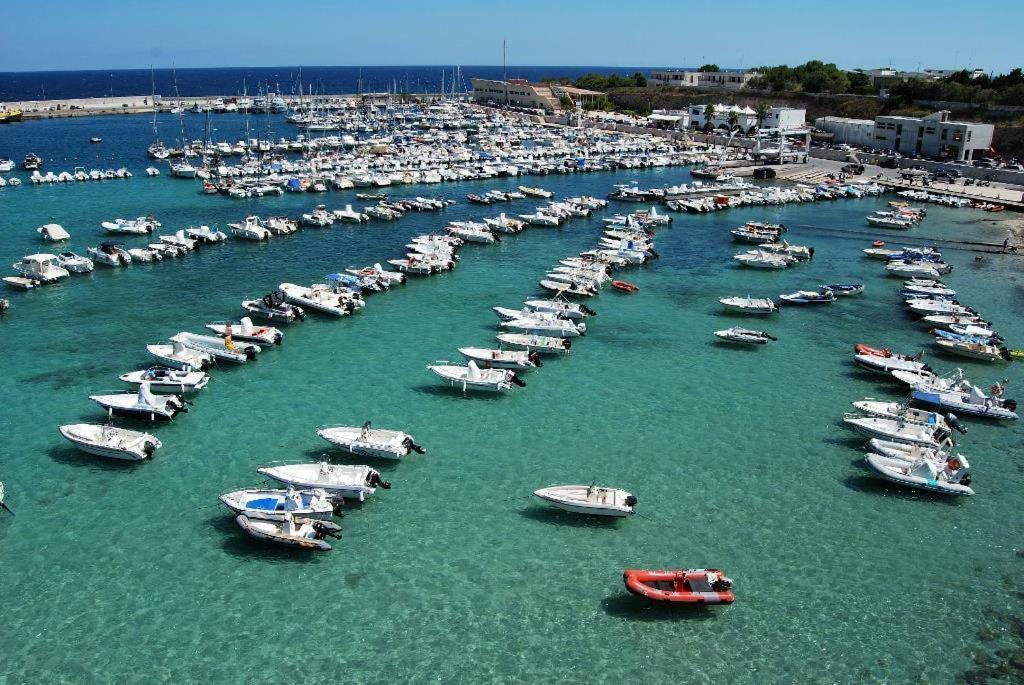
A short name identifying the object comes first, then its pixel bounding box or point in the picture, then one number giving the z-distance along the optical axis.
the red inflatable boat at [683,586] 22.59
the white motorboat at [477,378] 36.19
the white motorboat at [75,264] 54.03
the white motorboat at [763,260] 60.88
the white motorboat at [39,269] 51.25
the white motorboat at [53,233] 62.12
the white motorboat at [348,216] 72.49
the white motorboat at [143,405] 32.06
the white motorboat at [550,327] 43.78
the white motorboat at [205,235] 62.91
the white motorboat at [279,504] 25.52
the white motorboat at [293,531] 24.50
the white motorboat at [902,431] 32.31
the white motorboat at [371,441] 29.62
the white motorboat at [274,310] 44.81
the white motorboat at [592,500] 26.53
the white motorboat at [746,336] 43.53
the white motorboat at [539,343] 41.56
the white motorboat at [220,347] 38.59
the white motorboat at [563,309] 46.22
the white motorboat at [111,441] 29.28
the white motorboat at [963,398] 35.34
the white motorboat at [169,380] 34.66
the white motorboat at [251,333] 40.53
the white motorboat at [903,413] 33.59
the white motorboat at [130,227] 64.75
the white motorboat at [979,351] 42.31
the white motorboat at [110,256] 56.19
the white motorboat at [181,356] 37.03
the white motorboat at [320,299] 46.53
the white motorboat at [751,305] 48.97
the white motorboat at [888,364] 39.09
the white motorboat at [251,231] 64.56
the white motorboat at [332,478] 27.05
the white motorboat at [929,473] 29.05
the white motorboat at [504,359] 39.03
